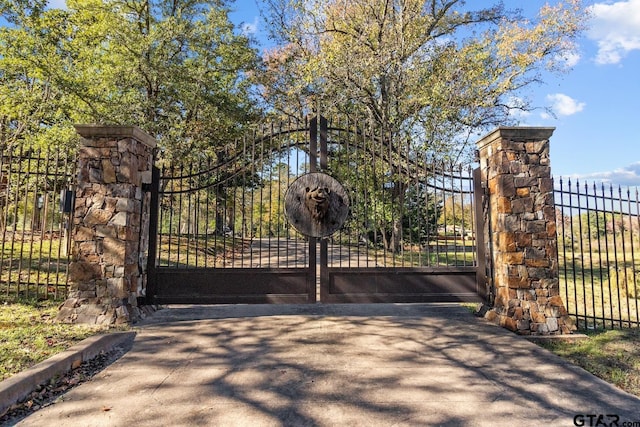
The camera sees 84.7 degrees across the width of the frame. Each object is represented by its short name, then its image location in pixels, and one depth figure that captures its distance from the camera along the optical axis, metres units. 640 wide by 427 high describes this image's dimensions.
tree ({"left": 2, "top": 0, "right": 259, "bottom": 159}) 10.31
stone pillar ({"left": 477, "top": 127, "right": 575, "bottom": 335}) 4.98
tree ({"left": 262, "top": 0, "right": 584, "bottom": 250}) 11.45
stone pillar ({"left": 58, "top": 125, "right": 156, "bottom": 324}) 4.99
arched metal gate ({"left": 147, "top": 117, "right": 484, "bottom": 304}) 5.43
